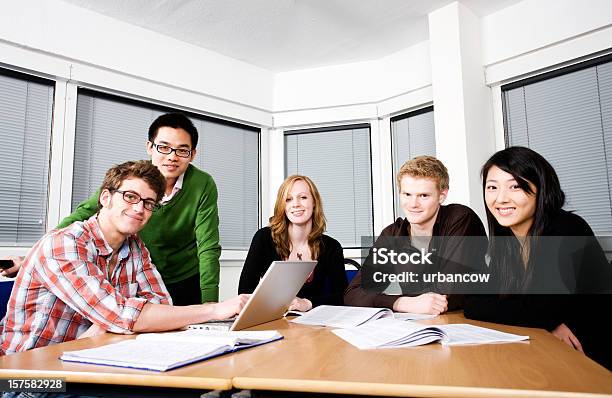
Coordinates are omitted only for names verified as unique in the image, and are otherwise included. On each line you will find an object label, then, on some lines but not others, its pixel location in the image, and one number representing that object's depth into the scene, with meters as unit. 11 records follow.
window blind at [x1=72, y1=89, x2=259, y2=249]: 3.28
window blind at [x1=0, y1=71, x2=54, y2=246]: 2.89
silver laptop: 1.26
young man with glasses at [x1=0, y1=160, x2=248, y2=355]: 1.19
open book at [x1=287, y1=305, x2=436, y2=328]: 1.36
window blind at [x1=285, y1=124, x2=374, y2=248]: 4.11
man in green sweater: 2.18
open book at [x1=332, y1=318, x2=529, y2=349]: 1.00
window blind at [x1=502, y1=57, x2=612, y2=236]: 2.80
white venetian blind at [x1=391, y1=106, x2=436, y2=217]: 3.73
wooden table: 0.69
